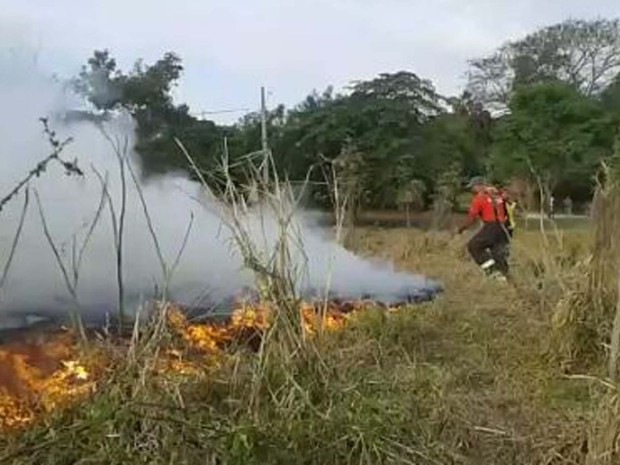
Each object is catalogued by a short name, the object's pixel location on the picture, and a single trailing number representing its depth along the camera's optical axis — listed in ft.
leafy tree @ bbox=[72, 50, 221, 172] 44.45
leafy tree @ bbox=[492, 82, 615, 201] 83.05
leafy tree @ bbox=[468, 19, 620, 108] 125.80
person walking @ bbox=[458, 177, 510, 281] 38.06
